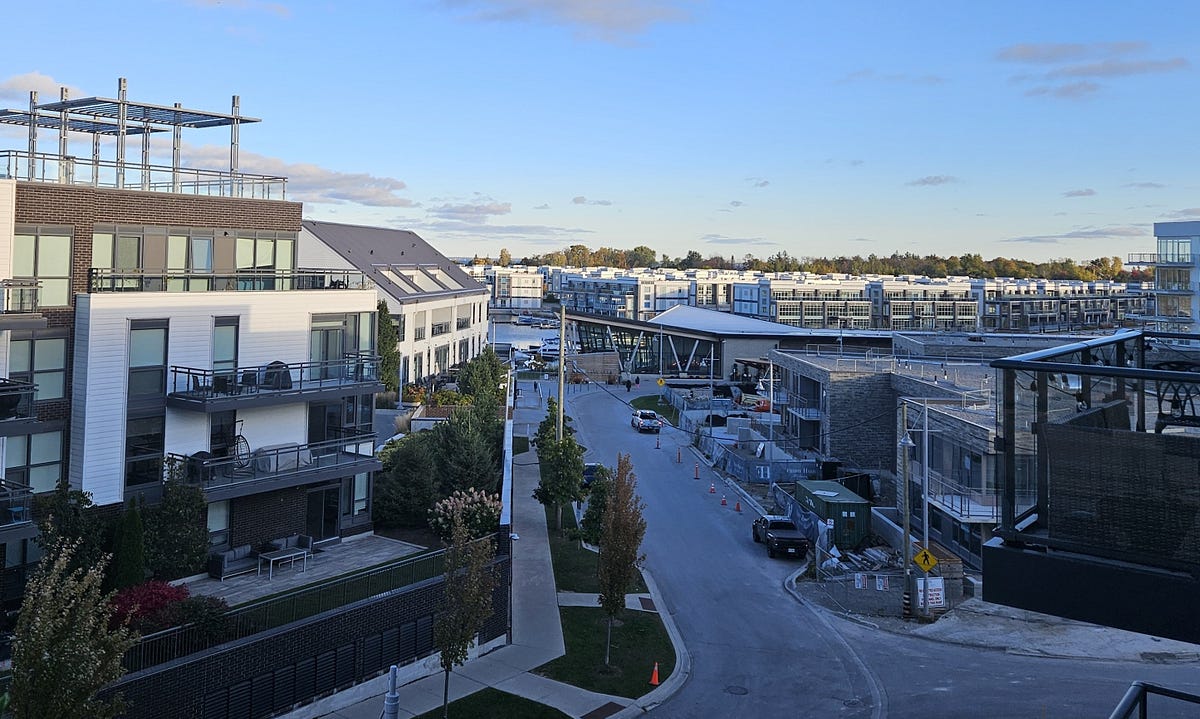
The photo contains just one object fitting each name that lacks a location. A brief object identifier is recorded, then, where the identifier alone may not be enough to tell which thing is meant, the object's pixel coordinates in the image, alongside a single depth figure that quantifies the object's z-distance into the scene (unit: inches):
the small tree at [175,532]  844.6
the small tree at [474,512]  1003.9
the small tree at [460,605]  688.4
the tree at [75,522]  772.6
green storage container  1304.1
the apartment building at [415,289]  2319.1
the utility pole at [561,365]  1524.7
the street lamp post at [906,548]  1028.9
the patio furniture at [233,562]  933.2
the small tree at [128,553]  786.8
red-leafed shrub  673.5
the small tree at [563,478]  1339.8
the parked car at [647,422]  2415.1
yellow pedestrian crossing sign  1018.7
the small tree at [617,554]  874.8
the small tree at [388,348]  1993.1
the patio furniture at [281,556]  954.7
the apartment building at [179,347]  852.6
